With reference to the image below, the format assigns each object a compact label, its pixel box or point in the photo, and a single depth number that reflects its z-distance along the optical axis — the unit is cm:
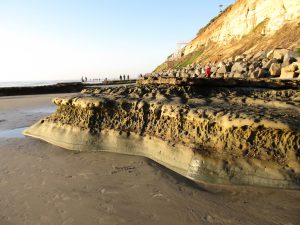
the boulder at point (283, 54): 1040
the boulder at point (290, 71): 826
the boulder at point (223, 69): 1242
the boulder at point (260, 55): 1419
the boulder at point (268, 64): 1028
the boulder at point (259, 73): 908
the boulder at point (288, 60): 961
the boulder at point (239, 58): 1563
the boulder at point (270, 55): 1282
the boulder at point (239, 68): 1089
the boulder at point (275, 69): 937
